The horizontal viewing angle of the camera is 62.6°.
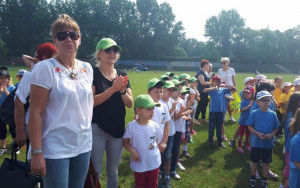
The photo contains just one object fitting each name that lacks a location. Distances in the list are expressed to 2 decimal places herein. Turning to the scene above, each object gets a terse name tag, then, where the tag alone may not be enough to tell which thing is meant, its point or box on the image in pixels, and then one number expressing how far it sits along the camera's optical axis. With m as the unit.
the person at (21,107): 2.33
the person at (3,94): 5.74
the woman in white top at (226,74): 8.18
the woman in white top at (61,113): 1.99
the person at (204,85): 7.80
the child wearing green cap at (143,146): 3.43
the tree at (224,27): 81.07
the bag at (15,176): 2.27
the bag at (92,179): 2.85
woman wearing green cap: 3.09
